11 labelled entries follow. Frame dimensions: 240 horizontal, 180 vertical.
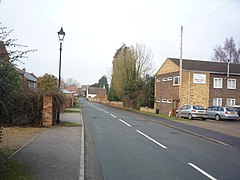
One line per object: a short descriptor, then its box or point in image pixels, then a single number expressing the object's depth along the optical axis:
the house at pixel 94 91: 107.51
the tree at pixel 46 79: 34.52
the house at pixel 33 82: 43.05
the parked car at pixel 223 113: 22.35
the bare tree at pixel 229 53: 50.46
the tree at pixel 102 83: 116.39
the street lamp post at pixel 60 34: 14.60
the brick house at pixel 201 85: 28.32
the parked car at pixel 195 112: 22.91
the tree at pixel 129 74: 40.43
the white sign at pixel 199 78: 28.43
